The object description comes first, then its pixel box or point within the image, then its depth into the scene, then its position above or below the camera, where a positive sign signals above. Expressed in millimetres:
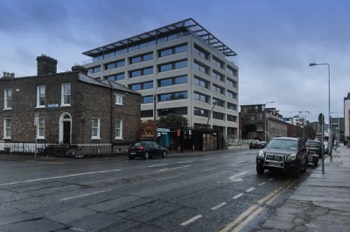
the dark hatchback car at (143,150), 29641 -1531
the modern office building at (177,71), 77062 +14068
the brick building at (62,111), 31203 +1833
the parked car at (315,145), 30144 -1197
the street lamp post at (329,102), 30953 +2726
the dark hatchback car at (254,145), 62684 -2373
